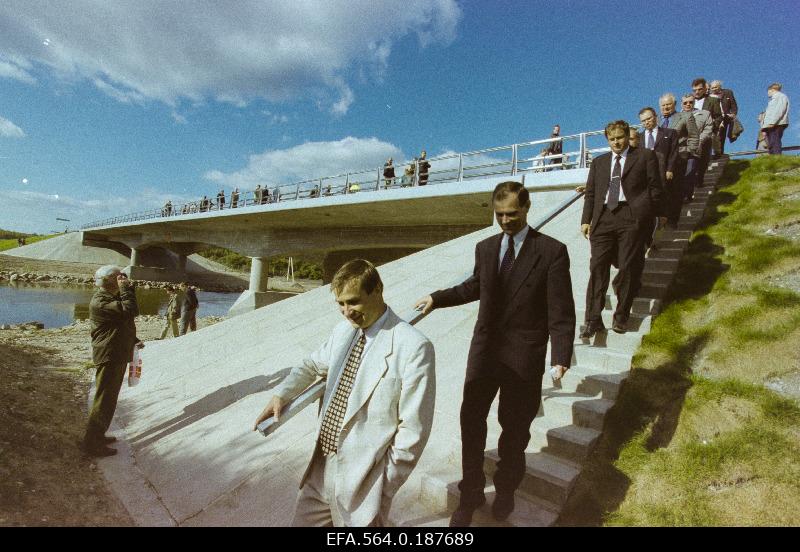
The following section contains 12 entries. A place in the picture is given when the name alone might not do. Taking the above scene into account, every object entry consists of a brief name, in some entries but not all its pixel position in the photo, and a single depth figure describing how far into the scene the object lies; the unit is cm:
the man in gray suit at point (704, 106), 766
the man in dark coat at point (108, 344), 378
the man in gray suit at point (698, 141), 679
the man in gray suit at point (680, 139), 597
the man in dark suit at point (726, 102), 941
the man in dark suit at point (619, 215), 382
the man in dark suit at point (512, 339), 224
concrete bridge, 1391
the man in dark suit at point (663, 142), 534
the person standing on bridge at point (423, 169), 1474
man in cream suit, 170
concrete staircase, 251
